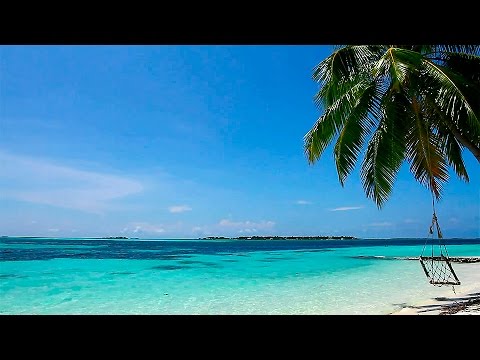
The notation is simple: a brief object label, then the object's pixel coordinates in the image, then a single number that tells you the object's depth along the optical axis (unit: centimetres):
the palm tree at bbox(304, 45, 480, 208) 469
